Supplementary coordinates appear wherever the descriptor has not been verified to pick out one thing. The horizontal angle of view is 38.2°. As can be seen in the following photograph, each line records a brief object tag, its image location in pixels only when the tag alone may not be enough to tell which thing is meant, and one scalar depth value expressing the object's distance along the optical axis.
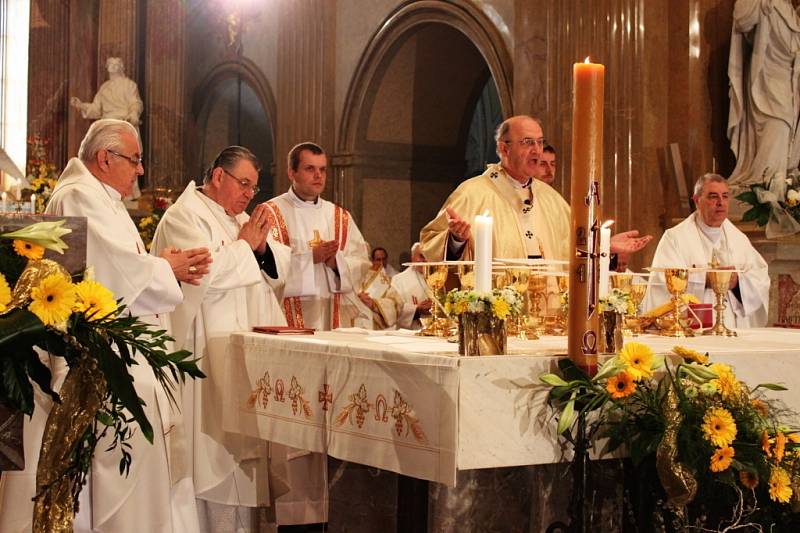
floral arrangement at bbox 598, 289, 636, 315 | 3.35
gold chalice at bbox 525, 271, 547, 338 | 3.84
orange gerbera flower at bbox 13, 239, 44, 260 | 2.49
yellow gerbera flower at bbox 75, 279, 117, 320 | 2.51
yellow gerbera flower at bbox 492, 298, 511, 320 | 3.10
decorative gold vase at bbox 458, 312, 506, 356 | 3.11
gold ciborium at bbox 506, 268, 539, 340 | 3.67
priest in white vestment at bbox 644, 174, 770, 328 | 5.56
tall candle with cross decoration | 3.08
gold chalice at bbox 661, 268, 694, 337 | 3.97
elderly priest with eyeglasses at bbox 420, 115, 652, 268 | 4.68
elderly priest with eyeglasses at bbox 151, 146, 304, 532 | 4.52
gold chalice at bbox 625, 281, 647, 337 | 3.83
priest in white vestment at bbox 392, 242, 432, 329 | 6.40
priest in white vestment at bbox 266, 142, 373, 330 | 5.89
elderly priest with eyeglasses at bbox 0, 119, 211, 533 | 4.09
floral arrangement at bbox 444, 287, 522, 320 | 3.10
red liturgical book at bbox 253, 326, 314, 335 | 4.07
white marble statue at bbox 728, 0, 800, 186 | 7.92
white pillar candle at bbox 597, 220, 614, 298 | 3.41
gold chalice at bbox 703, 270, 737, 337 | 4.01
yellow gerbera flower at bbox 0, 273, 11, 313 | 2.40
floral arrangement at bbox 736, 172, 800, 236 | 6.75
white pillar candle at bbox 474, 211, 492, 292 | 3.25
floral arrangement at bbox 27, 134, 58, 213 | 11.28
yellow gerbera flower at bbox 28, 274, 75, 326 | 2.39
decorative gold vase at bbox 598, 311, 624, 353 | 3.36
